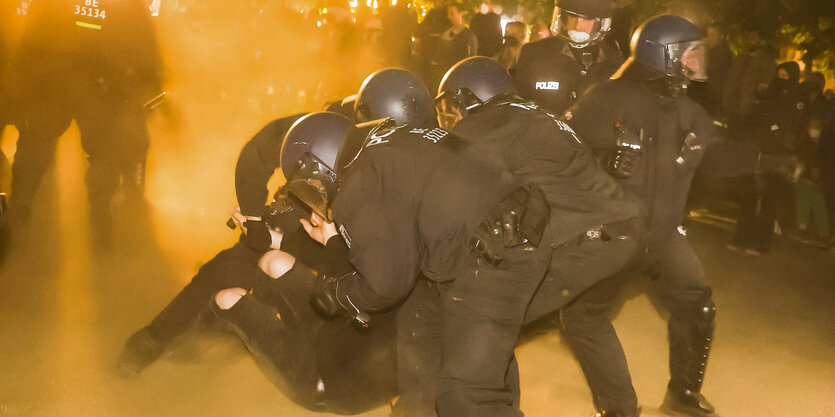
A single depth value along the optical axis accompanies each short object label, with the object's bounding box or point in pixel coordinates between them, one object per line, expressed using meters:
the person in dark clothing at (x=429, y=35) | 10.05
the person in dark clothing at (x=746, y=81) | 9.77
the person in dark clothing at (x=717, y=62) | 9.56
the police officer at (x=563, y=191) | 3.24
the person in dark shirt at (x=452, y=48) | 9.30
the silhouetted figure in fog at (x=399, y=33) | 10.51
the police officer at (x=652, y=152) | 3.90
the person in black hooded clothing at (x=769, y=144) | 8.91
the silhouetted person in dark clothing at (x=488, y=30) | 10.01
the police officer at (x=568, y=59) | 4.87
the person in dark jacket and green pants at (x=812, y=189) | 9.89
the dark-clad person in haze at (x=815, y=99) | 9.79
